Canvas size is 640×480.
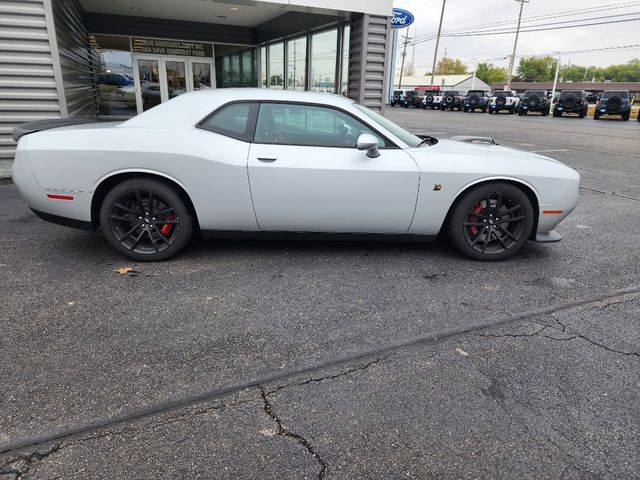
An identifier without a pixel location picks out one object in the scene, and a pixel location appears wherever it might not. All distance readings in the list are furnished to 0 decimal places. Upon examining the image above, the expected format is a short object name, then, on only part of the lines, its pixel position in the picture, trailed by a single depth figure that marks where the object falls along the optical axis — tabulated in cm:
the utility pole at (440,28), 6743
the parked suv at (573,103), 3219
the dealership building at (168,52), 717
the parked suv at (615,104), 2955
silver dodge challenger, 393
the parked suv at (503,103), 3731
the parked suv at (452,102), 4281
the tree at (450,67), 14062
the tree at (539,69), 13525
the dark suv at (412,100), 4862
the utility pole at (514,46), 6156
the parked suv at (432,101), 4532
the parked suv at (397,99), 5107
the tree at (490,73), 13912
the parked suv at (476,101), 3984
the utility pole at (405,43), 8694
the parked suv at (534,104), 3522
